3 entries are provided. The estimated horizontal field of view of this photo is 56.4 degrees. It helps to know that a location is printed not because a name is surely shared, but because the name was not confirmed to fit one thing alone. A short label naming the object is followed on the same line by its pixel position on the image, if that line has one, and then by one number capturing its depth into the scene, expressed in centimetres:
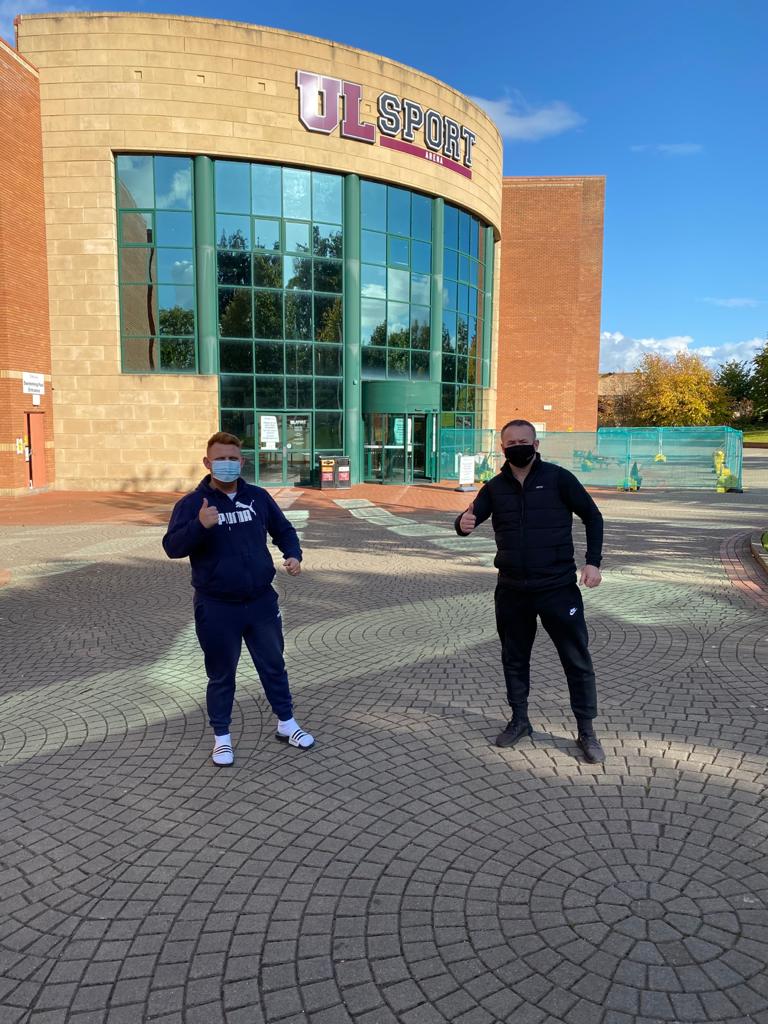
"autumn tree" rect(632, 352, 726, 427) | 5675
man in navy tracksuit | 402
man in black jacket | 412
